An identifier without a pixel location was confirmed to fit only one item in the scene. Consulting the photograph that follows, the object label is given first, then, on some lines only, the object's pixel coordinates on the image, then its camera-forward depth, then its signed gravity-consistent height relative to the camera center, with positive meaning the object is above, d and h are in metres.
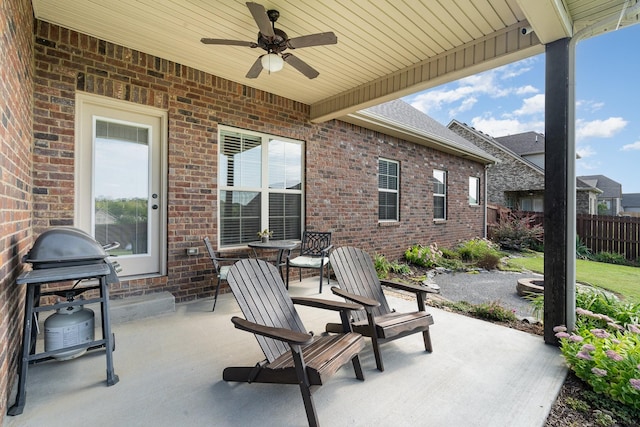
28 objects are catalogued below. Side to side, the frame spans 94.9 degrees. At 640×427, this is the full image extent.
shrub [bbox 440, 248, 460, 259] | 8.08 -1.07
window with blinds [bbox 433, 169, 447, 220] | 8.60 +0.61
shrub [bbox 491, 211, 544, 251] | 9.91 -0.65
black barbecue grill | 1.85 -0.41
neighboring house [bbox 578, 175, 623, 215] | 23.55 +1.65
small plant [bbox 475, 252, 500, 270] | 7.11 -1.11
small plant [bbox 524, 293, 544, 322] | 3.39 -1.07
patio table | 4.06 -0.44
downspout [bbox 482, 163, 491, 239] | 10.51 +0.48
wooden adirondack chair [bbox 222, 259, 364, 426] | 1.66 -0.86
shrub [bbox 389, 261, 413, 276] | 6.13 -1.15
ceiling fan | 2.51 +1.63
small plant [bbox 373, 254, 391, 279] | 5.62 -1.04
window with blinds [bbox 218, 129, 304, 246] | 4.43 +0.45
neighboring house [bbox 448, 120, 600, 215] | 14.59 +1.97
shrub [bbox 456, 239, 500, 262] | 7.94 -0.96
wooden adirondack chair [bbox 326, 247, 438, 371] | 2.31 -0.79
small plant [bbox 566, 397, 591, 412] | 1.90 -1.24
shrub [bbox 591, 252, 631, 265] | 8.52 -1.24
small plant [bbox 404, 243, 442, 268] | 7.03 -1.01
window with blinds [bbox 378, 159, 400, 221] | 6.97 +0.61
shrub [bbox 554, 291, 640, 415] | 1.90 -1.01
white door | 3.31 +0.40
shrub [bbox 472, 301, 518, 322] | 3.48 -1.18
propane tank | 2.12 -0.87
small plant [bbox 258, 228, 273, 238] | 4.52 -0.30
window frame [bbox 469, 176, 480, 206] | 10.26 +0.98
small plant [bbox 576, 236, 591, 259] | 9.18 -1.10
